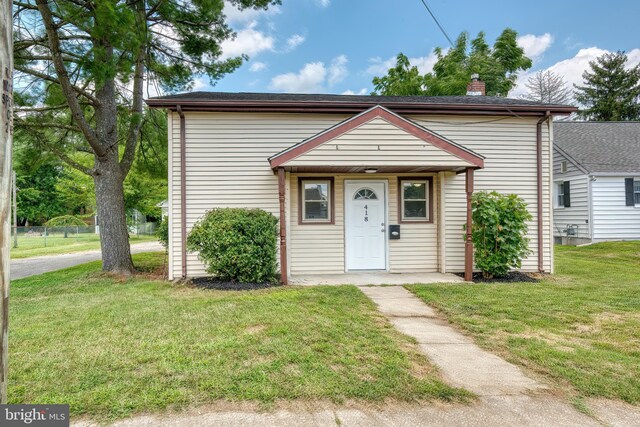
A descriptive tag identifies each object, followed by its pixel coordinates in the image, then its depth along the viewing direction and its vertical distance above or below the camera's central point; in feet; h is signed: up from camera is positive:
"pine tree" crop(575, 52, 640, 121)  102.42 +37.48
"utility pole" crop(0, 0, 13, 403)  4.97 +0.68
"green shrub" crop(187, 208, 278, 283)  21.45 -1.58
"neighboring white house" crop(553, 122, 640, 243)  46.16 +3.44
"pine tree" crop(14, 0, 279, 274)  19.44 +10.75
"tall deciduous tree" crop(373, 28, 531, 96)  66.59 +29.66
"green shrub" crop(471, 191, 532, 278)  23.03 -1.09
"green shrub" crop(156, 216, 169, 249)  28.02 -1.15
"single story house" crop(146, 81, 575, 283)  24.53 +2.60
